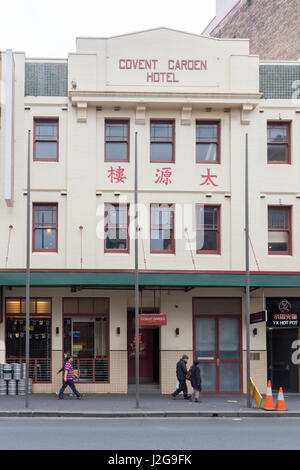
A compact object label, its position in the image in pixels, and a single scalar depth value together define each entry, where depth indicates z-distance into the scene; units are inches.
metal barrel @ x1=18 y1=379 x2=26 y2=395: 945.5
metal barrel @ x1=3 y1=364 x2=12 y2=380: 943.0
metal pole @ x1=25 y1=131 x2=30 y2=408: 806.2
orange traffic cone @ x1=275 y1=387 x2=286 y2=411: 794.2
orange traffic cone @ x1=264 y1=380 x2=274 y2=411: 795.4
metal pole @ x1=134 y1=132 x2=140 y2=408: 811.5
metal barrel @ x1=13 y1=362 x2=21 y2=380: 944.9
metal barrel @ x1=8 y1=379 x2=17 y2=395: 942.4
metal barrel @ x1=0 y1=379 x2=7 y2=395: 941.2
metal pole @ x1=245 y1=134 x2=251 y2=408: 827.4
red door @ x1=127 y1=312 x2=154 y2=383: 1038.4
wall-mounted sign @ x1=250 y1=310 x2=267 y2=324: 842.2
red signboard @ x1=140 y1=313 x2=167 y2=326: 922.7
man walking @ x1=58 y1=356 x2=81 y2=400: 874.8
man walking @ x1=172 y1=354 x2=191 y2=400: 904.3
